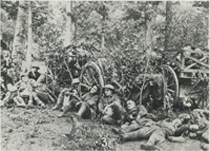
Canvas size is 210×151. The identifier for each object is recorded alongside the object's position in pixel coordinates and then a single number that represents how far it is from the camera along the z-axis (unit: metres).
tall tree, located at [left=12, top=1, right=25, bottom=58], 6.74
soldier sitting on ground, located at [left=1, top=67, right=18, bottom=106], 6.59
